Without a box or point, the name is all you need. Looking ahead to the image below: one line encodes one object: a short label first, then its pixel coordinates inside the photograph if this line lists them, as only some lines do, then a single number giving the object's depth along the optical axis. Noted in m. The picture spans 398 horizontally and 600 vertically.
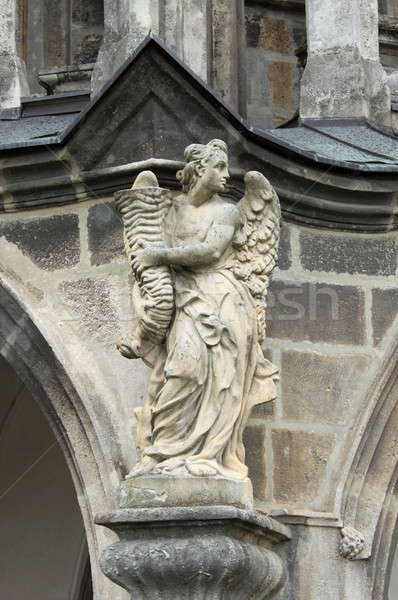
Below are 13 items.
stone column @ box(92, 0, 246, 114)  13.07
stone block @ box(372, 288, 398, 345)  12.76
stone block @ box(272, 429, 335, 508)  12.28
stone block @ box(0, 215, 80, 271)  12.62
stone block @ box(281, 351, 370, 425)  12.48
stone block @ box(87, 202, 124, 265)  12.51
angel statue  11.39
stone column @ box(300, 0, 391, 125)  13.35
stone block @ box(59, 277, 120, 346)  12.39
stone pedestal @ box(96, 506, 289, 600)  11.14
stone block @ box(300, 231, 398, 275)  12.80
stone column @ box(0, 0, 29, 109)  13.44
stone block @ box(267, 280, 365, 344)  12.60
